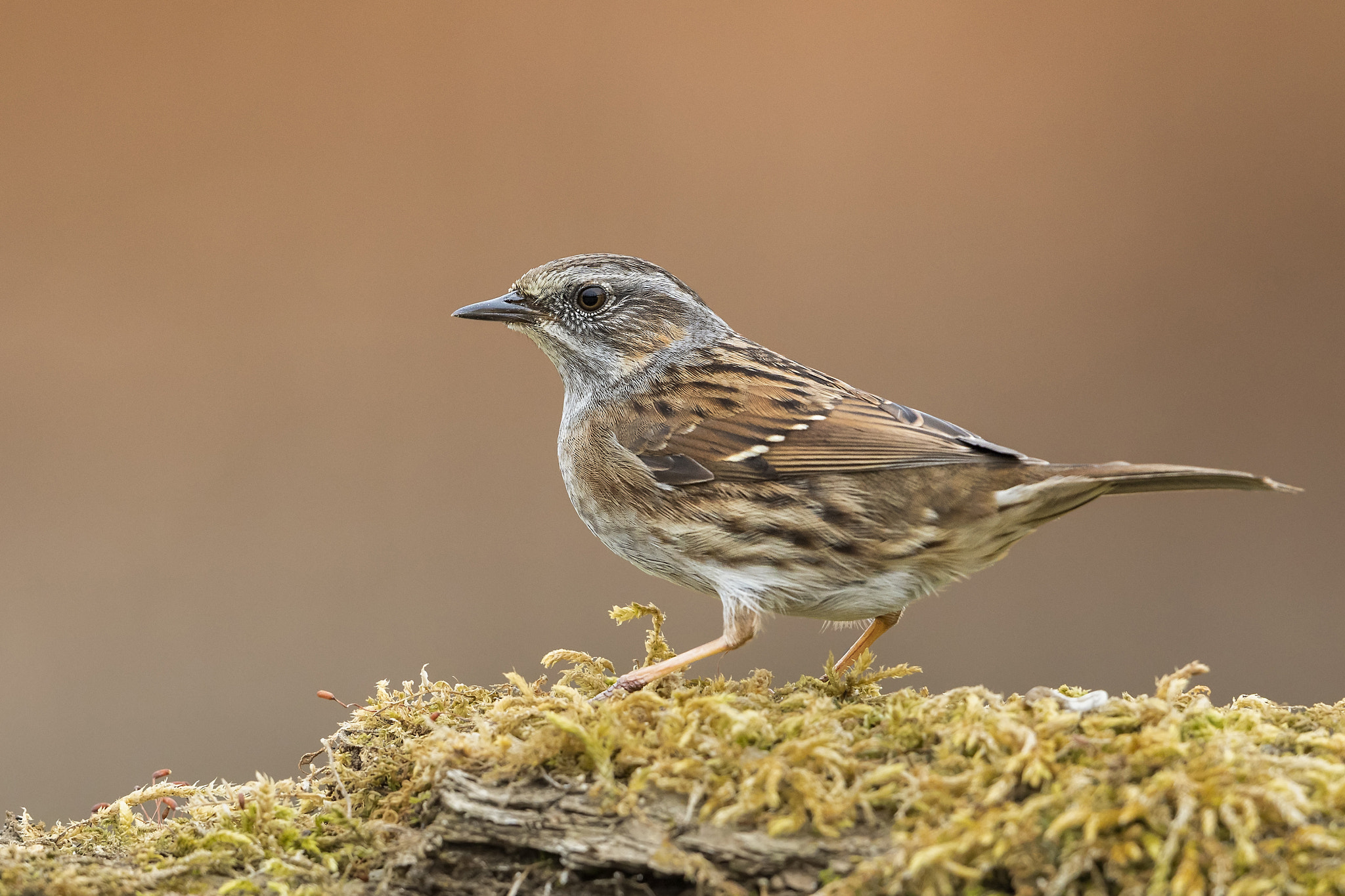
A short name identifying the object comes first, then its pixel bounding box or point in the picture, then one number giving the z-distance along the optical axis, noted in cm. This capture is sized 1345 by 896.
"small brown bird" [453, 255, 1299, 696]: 689
